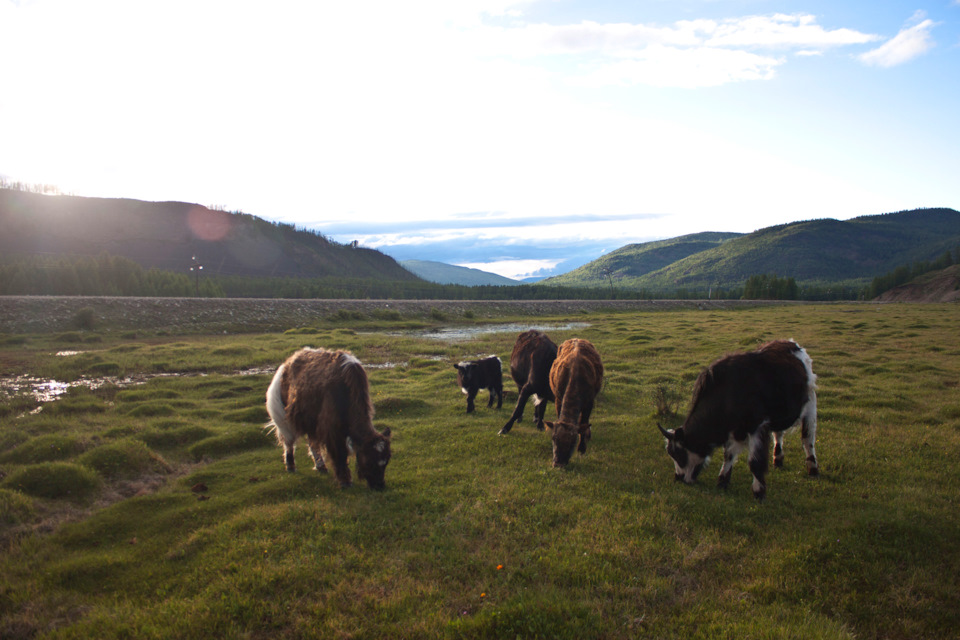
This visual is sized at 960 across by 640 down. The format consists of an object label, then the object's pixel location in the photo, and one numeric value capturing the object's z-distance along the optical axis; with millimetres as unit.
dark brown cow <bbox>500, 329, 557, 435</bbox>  11969
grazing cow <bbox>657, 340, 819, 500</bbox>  7750
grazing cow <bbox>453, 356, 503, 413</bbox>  14086
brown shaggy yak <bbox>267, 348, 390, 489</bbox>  8344
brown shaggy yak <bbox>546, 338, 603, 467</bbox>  9195
